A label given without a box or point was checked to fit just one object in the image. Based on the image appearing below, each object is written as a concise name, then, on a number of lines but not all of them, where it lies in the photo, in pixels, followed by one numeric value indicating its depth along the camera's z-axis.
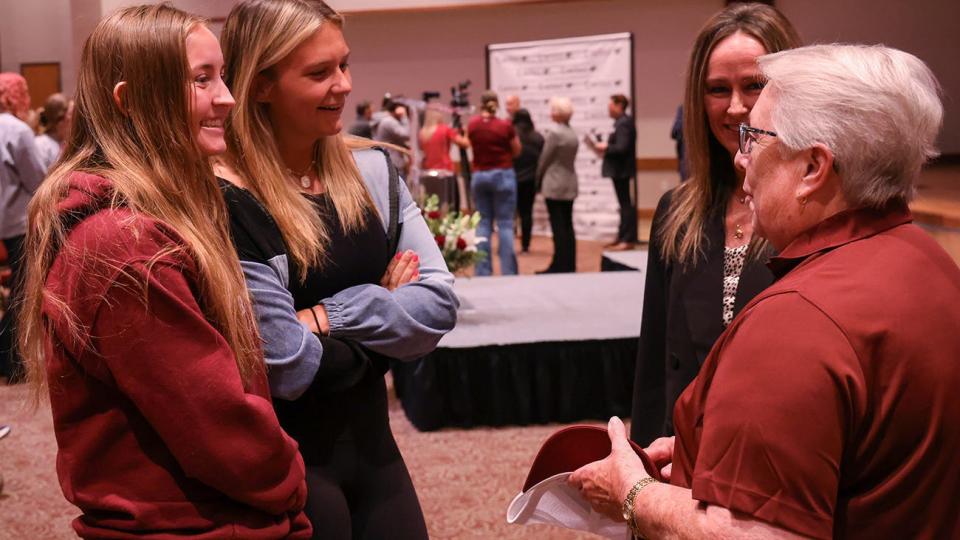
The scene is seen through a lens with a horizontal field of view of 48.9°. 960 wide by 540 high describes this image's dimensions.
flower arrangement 5.44
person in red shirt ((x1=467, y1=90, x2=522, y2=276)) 8.42
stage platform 4.79
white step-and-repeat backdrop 10.84
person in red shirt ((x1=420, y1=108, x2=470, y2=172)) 9.37
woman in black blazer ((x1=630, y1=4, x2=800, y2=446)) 1.97
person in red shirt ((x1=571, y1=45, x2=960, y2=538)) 1.10
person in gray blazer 8.80
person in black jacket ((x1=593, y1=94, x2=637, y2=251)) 9.95
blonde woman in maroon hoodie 1.29
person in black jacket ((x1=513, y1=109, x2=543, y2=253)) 9.58
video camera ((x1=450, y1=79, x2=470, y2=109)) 9.90
